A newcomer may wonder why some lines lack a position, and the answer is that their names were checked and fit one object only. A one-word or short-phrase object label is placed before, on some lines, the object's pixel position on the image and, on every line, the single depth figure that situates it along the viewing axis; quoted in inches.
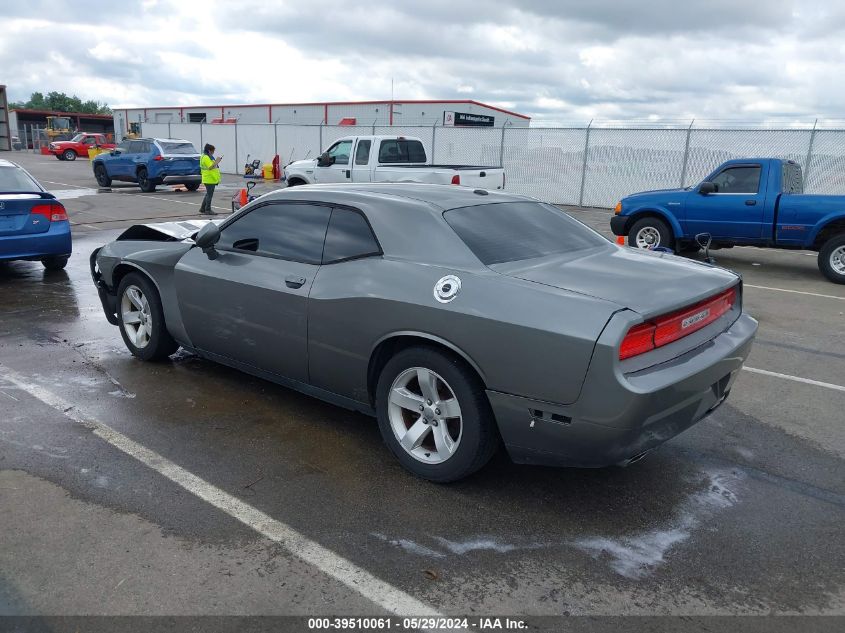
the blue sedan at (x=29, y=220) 339.0
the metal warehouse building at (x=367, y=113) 1419.8
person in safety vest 661.9
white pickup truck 587.2
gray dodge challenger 125.8
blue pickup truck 407.2
